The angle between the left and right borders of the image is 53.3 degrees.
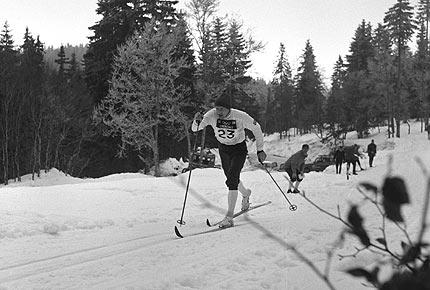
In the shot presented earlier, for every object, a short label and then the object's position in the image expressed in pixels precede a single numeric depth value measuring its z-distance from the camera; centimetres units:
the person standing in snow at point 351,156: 2201
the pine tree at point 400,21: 5191
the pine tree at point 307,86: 7495
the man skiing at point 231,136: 736
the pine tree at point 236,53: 3341
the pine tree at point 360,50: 7094
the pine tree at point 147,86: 2722
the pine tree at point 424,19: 6694
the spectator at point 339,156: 2383
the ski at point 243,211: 719
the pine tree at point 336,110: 5908
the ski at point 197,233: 615
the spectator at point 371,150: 2659
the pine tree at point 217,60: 3281
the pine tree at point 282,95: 7944
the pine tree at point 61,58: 6444
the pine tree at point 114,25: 3475
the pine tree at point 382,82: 5522
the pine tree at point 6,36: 5778
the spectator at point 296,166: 1267
